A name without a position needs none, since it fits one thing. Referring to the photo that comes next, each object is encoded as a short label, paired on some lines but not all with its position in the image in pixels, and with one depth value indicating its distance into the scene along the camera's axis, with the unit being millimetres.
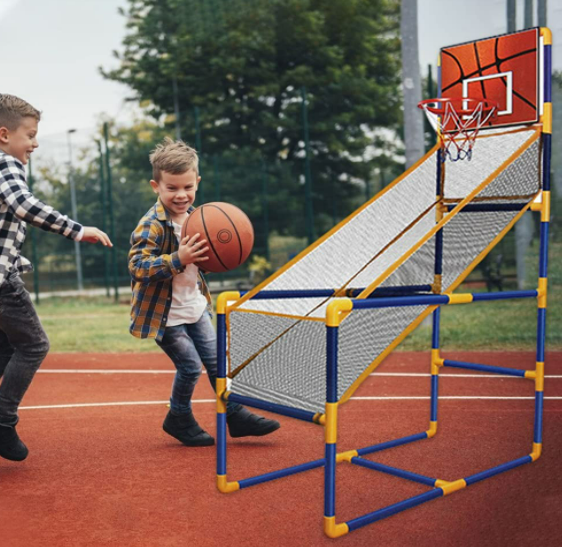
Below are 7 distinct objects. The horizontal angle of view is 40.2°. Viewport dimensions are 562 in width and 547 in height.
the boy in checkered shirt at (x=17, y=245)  3770
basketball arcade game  3389
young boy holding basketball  4094
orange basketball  3820
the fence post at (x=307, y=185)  14960
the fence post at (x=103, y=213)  16634
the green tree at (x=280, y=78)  24531
